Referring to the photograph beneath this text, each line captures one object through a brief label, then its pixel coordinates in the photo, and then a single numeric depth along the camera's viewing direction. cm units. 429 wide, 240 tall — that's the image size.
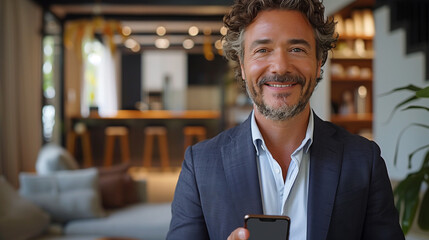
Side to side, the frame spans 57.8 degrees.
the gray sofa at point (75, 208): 274
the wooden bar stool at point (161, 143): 777
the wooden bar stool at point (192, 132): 782
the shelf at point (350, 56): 517
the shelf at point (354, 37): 509
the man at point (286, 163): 104
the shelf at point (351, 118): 515
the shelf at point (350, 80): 516
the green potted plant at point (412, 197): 158
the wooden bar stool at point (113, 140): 778
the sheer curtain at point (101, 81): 1032
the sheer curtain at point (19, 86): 532
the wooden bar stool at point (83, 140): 791
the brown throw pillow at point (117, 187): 336
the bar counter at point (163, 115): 836
